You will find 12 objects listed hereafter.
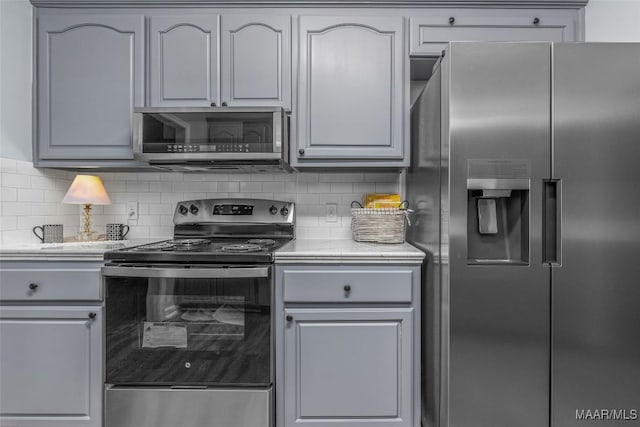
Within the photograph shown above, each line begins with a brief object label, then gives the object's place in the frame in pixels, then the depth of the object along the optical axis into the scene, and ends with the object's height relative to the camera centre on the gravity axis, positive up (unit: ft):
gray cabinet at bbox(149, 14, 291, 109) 6.51 +2.65
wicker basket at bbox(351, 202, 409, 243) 6.55 -0.22
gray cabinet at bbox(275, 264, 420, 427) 5.55 -2.03
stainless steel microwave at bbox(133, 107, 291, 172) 6.13 +1.28
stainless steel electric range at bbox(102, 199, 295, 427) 5.46 -1.96
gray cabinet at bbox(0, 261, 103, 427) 5.62 -2.02
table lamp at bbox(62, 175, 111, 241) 6.76 +0.28
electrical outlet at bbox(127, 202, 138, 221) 7.79 -0.01
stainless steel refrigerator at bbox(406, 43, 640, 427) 4.66 -0.28
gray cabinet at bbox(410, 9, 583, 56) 6.40 +3.20
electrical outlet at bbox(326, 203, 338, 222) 7.77 -0.01
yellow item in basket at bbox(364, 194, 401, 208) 7.13 +0.21
